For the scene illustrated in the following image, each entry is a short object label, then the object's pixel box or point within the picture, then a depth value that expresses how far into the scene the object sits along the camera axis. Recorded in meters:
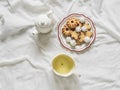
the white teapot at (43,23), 0.90
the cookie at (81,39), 0.93
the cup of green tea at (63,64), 0.86
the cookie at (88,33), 0.94
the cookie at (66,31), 0.94
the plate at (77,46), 0.92
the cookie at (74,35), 0.93
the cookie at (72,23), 0.94
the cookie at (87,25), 0.95
